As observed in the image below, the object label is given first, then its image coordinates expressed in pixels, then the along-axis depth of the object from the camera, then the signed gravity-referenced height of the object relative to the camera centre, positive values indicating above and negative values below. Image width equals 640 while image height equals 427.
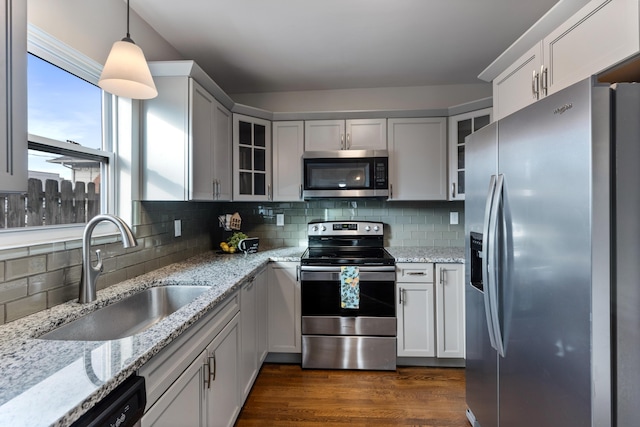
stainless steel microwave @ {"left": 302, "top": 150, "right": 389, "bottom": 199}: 2.62 +0.35
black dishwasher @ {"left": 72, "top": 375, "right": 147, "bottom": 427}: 0.66 -0.47
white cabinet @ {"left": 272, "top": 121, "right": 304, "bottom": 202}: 2.77 +0.51
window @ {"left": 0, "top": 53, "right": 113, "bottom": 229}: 1.25 +0.29
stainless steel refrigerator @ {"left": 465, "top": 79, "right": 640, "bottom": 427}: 0.88 -0.16
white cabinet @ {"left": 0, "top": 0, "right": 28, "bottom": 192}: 0.74 +0.30
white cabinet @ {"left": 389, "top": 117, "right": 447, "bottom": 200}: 2.66 +0.49
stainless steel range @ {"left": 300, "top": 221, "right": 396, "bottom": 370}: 2.32 -0.79
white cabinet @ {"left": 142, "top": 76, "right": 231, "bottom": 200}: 1.85 +0.45
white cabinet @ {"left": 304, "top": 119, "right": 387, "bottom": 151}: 2.72 +0.73
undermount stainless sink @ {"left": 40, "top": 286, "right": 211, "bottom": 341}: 1.18 -0.48
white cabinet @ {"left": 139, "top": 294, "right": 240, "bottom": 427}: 0.95 -0.64
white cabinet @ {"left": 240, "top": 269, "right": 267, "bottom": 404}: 1.81 -0.79
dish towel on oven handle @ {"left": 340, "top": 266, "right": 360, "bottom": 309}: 2.30 -0.57
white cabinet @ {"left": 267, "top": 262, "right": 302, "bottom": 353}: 2.40 -0.75
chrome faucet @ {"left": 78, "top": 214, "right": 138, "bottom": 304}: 1.27 -0.24
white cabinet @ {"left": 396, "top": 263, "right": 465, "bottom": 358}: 2.34 -0.77
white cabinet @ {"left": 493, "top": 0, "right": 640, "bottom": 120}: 1.05 +0.69
